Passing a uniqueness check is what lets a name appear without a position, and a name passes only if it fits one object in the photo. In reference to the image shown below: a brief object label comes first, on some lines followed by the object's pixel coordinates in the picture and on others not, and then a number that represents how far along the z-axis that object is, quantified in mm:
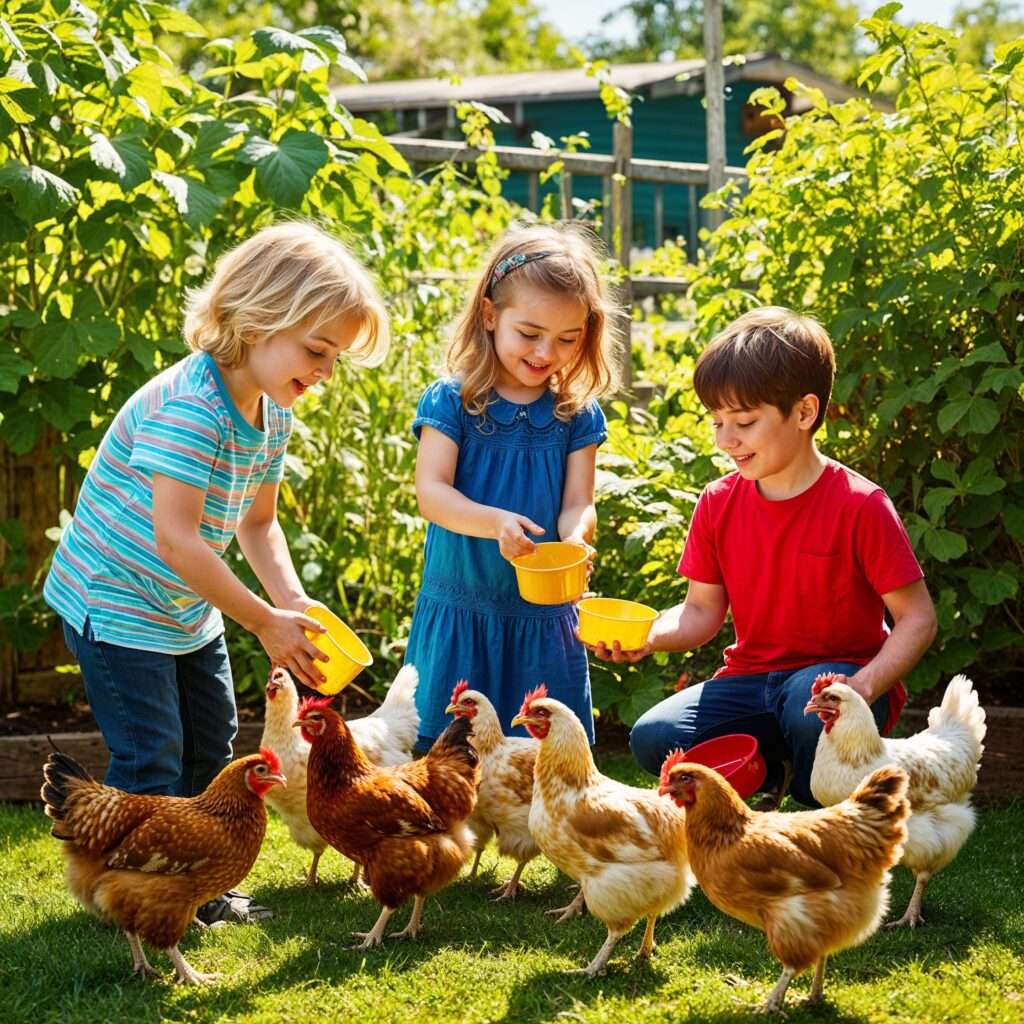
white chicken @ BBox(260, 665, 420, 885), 3906
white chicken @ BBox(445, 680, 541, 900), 3803
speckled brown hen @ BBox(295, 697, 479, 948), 3387
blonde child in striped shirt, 3148
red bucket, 3385
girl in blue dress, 3852
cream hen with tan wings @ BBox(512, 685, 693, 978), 3123
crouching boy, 3504
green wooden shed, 19172
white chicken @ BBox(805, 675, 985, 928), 3242
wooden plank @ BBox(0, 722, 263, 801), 4730
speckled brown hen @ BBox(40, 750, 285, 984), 3080
